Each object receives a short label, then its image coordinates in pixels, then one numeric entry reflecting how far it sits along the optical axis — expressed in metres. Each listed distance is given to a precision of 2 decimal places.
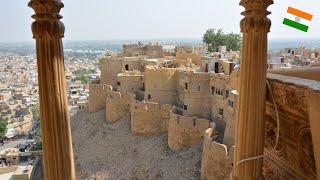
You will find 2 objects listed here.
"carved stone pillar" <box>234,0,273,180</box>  2.94
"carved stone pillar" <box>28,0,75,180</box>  2.65
